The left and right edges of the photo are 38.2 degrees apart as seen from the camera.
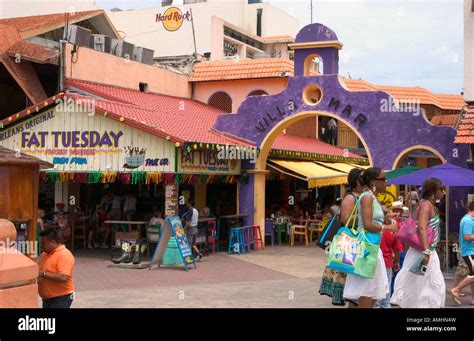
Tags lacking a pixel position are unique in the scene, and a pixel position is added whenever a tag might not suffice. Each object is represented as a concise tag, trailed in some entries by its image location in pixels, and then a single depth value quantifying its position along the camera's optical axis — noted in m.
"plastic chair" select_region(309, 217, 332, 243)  21.31
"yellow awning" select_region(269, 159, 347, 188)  20.83
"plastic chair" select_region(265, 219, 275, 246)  20.73
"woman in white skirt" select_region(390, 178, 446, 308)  8.03
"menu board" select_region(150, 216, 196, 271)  15.05
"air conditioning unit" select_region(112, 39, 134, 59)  25.52
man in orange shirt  6.62
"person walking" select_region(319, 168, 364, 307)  7.31
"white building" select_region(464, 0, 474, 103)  16.36
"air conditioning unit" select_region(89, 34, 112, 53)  24.73
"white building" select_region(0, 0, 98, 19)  34.56
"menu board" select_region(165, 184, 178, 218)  17.23
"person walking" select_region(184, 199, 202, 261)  16.59
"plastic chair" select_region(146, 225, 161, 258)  16.81
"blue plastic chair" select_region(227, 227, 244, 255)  18.73
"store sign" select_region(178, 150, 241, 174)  17.41
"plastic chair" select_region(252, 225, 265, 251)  19.66
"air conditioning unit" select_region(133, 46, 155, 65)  27.06
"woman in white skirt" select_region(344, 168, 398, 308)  7.09
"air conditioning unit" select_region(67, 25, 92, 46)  23.61
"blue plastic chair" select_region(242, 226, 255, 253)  19.11
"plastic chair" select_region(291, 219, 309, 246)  21.34
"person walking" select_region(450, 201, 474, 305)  10.40
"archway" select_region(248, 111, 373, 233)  19.47
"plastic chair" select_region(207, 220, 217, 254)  18.44
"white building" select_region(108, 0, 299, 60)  38.38
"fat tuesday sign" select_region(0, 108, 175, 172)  17.23
